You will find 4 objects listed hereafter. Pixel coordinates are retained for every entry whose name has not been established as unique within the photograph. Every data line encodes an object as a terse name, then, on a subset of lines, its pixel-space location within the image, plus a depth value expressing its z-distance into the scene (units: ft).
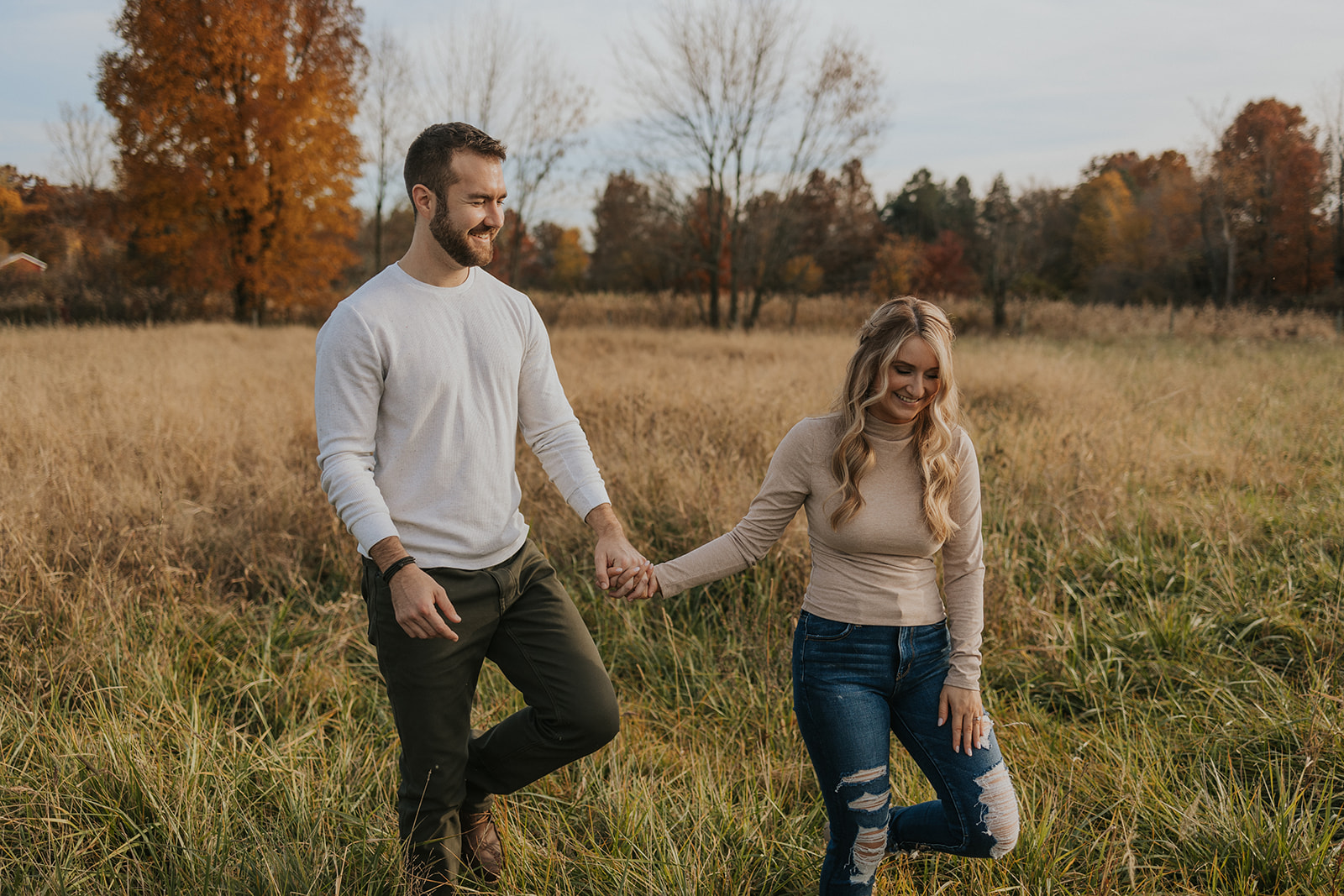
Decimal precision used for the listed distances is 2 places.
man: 6.53
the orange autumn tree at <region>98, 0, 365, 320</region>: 64.54
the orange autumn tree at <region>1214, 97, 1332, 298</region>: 101.60
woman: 6.51
